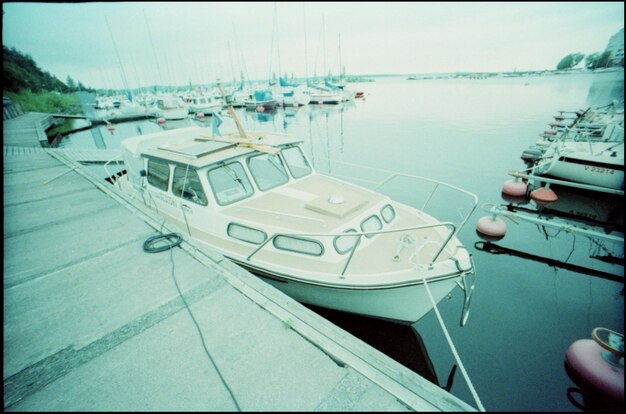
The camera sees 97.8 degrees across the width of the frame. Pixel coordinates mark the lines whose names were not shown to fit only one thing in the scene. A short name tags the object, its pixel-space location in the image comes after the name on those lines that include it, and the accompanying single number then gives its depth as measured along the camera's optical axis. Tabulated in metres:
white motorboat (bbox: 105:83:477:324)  4.97
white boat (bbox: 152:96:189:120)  41.36
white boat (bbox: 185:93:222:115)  45.47
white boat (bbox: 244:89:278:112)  48.78
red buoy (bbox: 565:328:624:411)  4.12
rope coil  4.86
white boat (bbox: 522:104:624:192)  11.47
